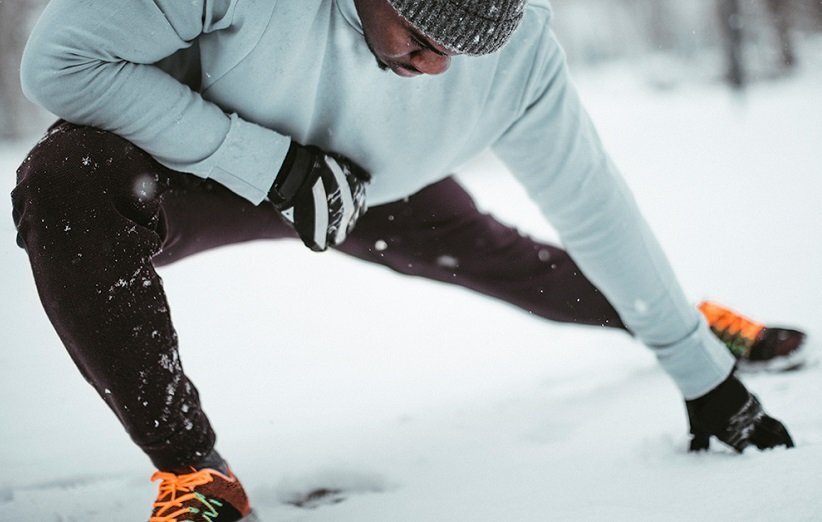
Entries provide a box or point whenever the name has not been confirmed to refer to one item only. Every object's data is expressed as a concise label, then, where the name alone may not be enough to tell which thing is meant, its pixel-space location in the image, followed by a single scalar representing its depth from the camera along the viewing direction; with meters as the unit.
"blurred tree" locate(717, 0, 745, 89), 4.44
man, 0.83
